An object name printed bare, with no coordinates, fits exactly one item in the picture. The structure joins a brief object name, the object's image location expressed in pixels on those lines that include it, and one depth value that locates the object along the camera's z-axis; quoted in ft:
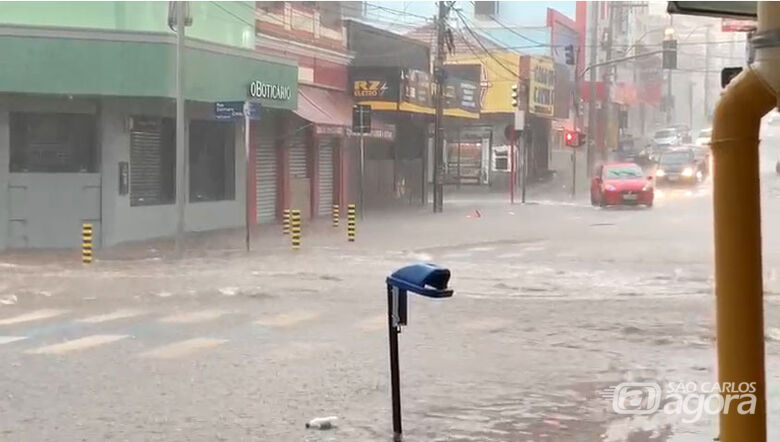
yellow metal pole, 14.92
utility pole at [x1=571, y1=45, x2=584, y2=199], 168.96
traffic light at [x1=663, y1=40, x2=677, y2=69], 122.31
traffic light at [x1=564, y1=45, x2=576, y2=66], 164.11
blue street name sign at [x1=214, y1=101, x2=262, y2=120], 73.72
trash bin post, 24.11
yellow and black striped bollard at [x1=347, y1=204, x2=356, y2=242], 85.55
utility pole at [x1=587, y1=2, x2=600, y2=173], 189.26
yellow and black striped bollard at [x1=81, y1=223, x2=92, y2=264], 68.03
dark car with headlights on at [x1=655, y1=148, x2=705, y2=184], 171.85
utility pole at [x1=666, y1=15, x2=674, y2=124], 270.75
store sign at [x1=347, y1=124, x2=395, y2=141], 123.43
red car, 130.82
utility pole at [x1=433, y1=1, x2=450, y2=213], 125.65
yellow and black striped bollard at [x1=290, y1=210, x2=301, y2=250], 75.97
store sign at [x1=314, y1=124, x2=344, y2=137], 107.14
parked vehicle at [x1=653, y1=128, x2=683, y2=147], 238.07
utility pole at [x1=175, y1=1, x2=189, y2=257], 70.64
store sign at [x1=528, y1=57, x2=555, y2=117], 195.93
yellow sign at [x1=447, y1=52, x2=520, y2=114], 191.21
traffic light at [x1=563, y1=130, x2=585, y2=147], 159.22
